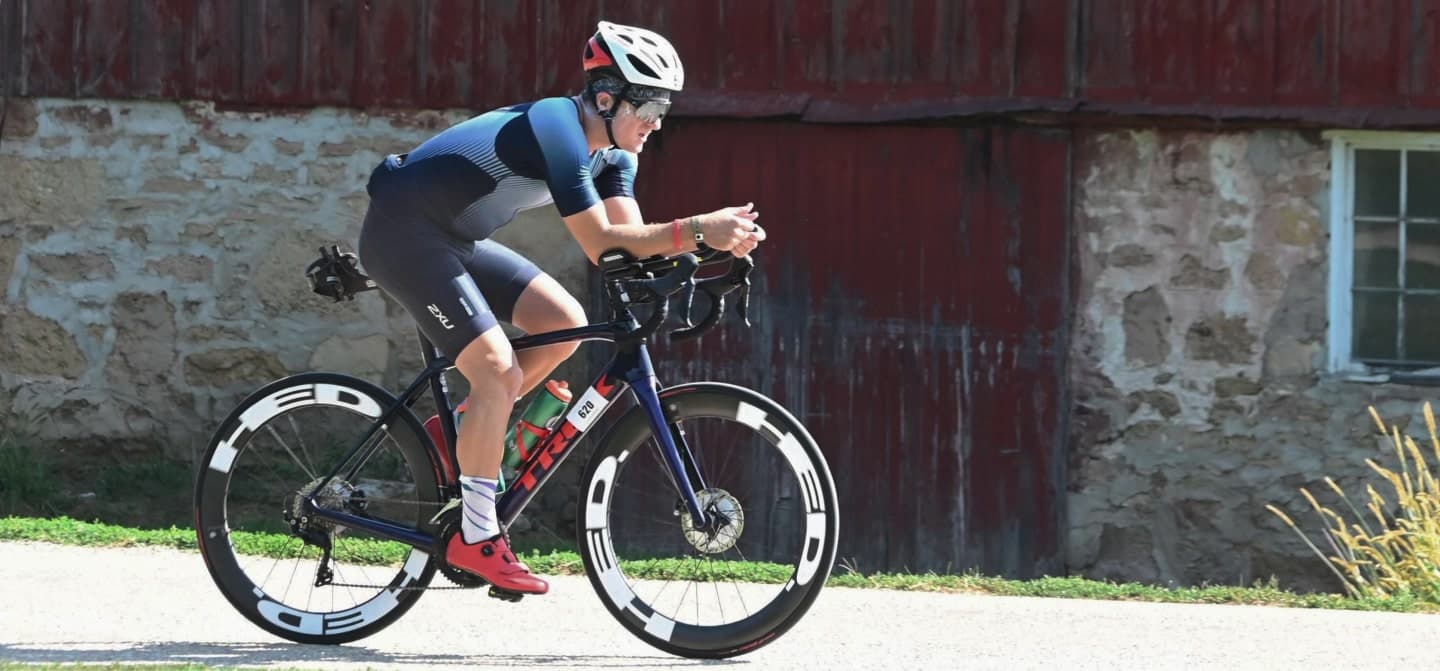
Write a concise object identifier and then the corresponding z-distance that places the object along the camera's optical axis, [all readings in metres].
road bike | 11.36
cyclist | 11.11
